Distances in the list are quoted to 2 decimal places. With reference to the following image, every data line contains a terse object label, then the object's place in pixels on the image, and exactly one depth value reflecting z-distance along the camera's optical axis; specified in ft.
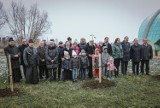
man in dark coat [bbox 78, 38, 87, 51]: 29.32
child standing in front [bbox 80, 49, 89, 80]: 27.91
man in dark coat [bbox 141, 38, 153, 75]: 31.22
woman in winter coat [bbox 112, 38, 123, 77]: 29.82
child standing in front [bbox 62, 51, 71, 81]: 27.50
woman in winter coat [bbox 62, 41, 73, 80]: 28.25
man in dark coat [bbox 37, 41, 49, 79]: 28.23
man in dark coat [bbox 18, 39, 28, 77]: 28.80
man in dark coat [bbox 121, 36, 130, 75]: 30.48
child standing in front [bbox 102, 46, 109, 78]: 28.73
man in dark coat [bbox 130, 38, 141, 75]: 30.75
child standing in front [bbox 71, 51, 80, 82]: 27.23
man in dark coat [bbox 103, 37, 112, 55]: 30.10
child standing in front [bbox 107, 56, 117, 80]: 28.34
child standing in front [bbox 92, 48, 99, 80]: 28.69
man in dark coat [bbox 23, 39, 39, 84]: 26.31
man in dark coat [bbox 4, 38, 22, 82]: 27.06
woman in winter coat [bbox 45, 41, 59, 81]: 27.37
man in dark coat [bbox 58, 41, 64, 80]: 28.42
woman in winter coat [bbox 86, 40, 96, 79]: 29.19
